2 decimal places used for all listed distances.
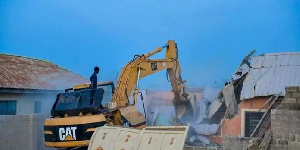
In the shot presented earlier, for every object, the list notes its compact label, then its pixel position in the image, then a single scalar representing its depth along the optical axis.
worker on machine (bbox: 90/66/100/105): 10.24
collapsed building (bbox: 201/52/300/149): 13.12
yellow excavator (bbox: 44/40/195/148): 9.24
